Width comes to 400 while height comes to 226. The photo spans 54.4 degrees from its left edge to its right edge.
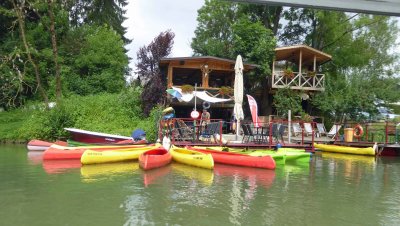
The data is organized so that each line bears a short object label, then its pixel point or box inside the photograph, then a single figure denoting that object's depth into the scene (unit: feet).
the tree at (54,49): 75.77
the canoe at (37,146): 55.36
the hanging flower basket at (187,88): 65.26
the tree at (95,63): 90.82
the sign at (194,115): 57.23
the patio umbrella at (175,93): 61.11
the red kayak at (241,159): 38.62
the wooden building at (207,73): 68.54
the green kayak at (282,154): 42.11
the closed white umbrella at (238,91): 50.65
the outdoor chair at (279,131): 49.73
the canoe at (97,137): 57.93
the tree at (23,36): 75.85
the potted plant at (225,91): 67.32
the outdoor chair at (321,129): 72.33
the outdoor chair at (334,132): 66.79
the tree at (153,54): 80.02
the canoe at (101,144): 52.26
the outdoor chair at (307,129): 69.15
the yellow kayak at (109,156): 40.52
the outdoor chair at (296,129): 67.72
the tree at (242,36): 79.56
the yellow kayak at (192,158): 38.22
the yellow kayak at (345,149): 55.72
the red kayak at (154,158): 37.58
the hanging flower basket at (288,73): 76.28
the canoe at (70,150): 44.52
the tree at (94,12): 113.50
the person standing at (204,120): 51.30
